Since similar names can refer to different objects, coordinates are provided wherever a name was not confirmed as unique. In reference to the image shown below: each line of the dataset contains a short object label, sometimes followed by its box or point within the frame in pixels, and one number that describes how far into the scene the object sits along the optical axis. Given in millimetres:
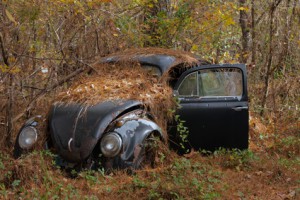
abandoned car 5691
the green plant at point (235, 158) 6584
